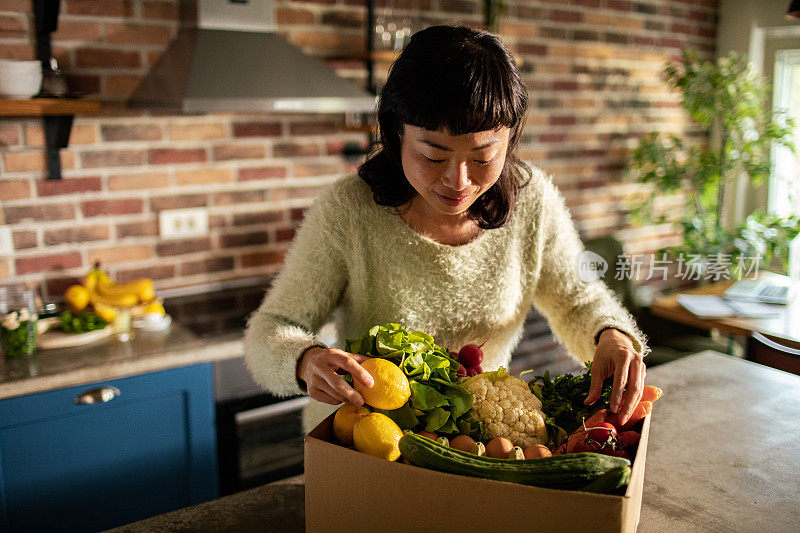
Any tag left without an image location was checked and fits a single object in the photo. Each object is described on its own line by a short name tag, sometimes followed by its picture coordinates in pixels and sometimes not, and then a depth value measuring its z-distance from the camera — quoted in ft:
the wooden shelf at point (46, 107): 6.44
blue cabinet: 5.99
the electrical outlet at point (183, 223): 8.02
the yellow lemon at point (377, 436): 2.82
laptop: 10.39
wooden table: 9.09
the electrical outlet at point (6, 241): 7.10
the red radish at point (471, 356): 3.58
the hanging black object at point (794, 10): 6.16
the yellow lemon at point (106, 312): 6.98
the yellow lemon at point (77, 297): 7.18
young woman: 3.45
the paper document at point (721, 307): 9.95
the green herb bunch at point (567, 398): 3.41
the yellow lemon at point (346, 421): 2.99
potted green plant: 11.71
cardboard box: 2.48
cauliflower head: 3.13
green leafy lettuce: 3.12
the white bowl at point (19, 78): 6.46
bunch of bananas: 7.20
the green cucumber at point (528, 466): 2.60
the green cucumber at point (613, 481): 2.57
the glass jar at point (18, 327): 6.32
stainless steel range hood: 6.77
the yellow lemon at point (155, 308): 7.16
